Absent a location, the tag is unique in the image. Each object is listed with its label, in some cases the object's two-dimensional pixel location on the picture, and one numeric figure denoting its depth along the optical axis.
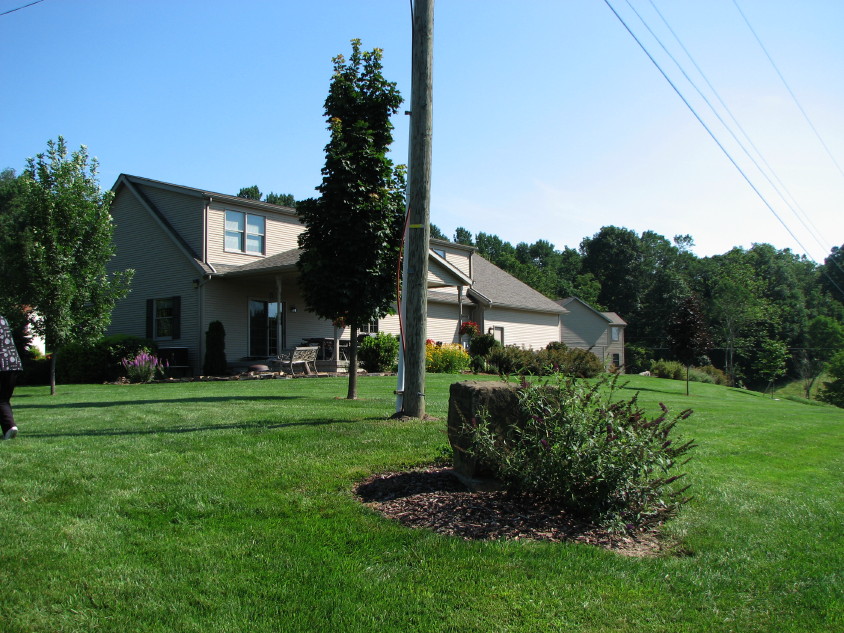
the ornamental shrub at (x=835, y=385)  38.97
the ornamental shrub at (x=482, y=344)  23.77
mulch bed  3.96
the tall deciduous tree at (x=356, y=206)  10.63
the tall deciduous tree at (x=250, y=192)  62.25
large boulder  4.69
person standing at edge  6.71
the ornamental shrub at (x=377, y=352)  20.50
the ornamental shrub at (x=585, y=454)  4.04
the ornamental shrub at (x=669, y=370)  34.31
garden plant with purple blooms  18.05
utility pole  7.72
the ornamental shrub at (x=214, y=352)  19.55
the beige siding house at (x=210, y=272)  20.38
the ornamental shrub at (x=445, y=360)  21.16
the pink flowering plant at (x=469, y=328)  26.59
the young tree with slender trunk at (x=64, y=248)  13.75
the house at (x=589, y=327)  50.78
